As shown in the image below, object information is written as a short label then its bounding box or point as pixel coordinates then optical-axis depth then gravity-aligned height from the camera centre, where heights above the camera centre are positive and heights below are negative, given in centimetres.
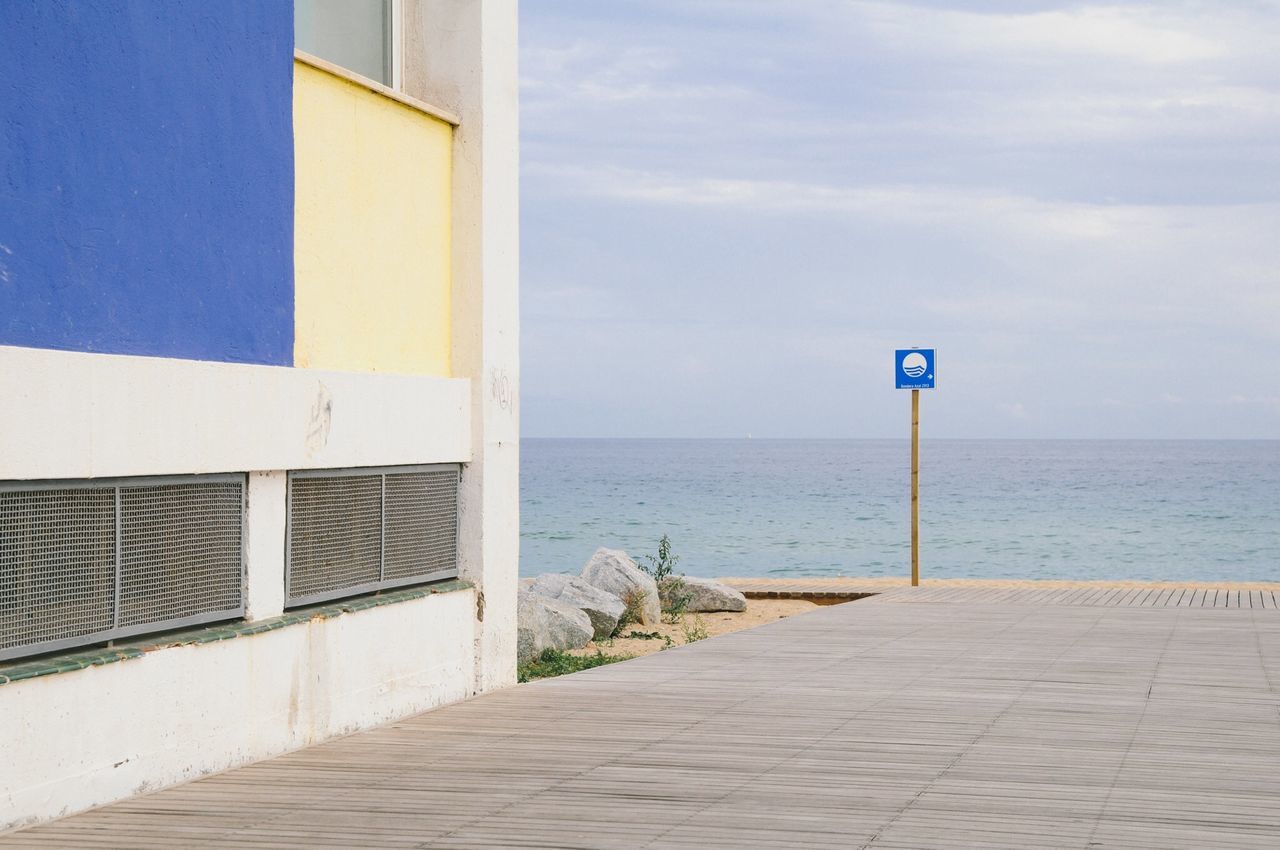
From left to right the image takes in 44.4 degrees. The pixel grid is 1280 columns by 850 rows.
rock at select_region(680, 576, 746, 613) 1980 -221
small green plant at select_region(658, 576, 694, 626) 1931 -219
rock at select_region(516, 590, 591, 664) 1492 -201
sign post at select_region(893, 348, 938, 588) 2020 +68
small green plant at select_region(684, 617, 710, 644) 1608 -228
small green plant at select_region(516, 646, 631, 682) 1385 -221
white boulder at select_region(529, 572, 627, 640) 1708 -193
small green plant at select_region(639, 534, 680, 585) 2070 -190
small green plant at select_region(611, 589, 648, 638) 1827 -215
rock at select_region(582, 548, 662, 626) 1855 -187
